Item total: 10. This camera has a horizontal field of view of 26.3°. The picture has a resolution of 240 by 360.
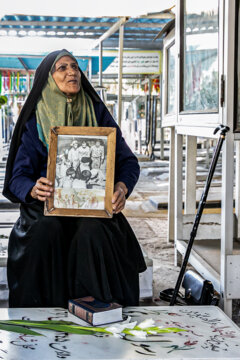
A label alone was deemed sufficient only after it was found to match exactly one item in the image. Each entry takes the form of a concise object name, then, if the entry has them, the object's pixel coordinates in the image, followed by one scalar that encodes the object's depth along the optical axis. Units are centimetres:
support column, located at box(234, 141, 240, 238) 404
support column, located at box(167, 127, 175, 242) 449
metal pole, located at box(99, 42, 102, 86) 657
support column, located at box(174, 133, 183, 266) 398
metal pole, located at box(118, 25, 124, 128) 496
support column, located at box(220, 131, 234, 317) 268
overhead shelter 670
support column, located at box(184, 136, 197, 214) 416
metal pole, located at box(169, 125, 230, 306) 263
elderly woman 244
